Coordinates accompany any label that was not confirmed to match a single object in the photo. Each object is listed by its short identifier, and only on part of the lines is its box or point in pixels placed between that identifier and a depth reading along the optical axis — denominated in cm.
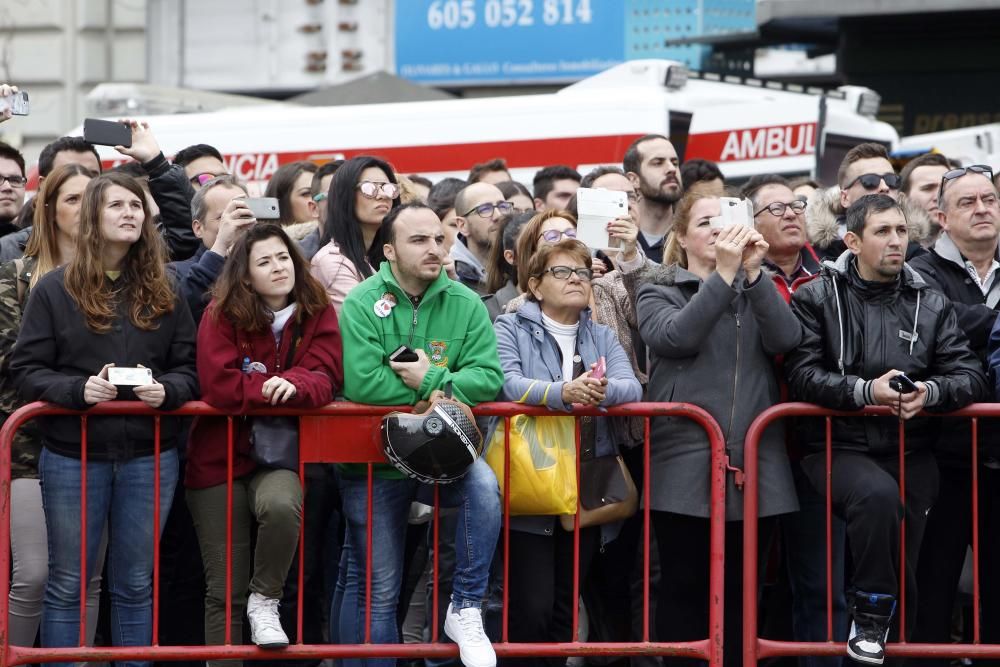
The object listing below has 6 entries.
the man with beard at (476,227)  1580
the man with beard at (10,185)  1520
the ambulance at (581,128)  2848
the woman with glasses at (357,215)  1366
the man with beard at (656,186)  1612
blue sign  4534
